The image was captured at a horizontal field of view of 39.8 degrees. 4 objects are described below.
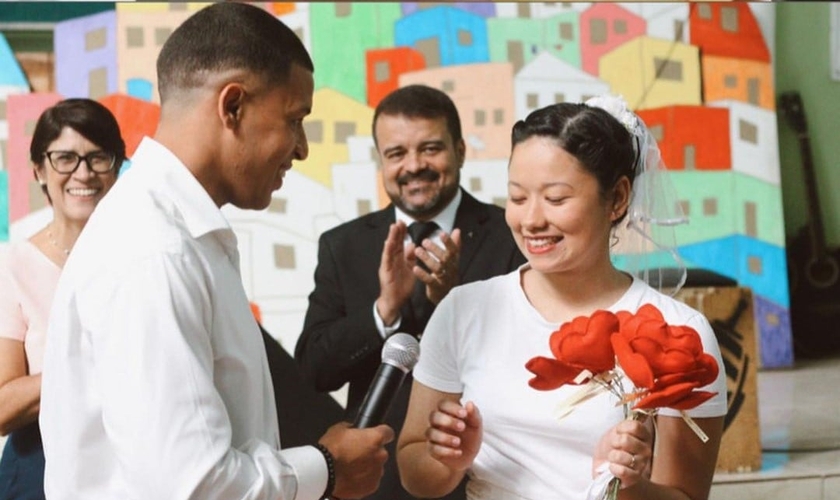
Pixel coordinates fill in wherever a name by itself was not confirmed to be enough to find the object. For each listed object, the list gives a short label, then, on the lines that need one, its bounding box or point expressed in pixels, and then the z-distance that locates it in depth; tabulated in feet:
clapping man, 9.34
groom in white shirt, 4.56
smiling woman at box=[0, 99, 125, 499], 8.13
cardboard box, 13.24
